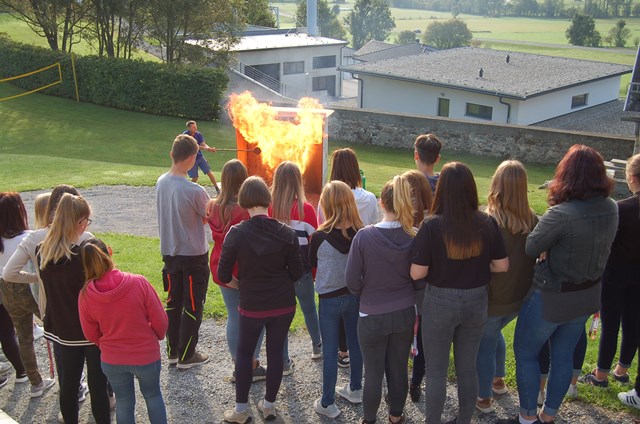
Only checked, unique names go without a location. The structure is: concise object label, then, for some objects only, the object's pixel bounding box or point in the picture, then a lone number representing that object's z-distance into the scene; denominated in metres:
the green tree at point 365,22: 125.31
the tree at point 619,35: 114.19
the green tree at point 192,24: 27.88
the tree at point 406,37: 125.44
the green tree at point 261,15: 49.47
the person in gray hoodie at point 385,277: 4.48
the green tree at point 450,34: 114.06
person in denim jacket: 4.43
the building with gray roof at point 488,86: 31.34
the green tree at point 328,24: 108.18
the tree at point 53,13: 27.72
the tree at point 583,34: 115.94
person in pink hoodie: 4.16
